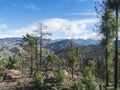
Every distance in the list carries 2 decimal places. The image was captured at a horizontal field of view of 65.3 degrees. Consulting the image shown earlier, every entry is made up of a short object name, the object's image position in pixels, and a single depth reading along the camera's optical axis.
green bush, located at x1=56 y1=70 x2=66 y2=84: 14.32
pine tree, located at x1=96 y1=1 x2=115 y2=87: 14.43
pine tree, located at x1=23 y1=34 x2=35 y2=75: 24.58
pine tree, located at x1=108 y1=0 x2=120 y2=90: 11.48
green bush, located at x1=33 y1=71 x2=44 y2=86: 14.51
